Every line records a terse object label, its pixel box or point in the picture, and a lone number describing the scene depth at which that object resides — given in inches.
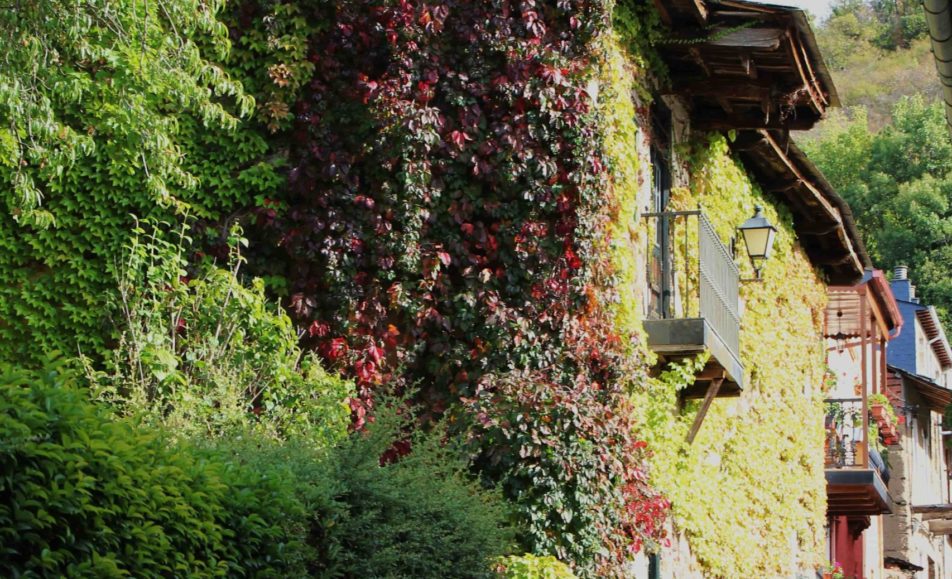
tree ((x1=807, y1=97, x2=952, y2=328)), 1921.8
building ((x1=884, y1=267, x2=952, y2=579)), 1362.0
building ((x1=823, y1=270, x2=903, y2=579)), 864.3
